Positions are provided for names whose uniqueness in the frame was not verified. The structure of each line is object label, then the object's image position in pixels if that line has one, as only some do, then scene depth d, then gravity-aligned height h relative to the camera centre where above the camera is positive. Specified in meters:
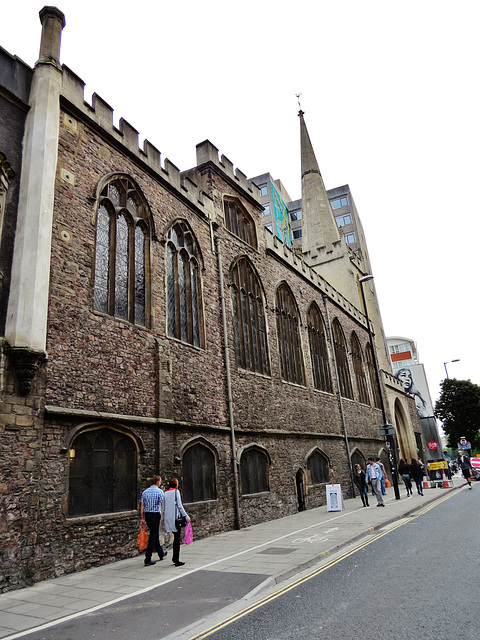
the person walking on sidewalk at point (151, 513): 8.49 -0.49
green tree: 51.59 +5.55
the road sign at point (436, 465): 26.30 -0.28
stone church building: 8.70 +3.67
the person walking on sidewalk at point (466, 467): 21.86 -0.44
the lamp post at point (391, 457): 18.92 +0.31
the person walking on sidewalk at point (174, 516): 8.39 -0.59
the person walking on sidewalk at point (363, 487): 17.31 -0.74
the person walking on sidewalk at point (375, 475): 17.17 -0.37
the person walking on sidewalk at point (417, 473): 21.16 -0.51
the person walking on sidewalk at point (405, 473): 21.36 -0.46
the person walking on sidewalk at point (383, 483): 19.03 -0.77
